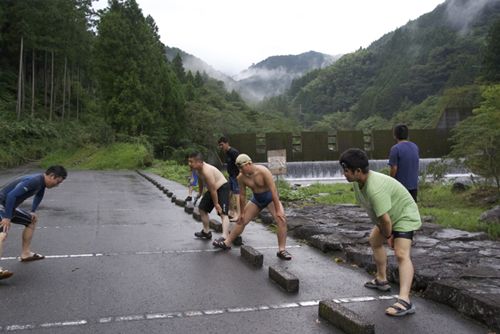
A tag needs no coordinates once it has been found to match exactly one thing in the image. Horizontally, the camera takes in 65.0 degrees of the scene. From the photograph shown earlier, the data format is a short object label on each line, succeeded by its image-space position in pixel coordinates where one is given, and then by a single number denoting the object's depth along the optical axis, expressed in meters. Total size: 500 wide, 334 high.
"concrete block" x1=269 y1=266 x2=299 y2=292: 4.23
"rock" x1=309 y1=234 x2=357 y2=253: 5.93
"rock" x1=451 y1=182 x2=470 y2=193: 13.36
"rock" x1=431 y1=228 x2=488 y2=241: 6.18
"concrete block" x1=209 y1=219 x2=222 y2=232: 7.46
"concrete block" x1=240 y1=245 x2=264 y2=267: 5.19
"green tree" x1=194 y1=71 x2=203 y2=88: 57.56
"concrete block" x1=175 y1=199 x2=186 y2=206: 10.90
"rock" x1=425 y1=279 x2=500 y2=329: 3.30
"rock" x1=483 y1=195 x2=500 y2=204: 11.00
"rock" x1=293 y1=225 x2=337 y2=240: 6.84
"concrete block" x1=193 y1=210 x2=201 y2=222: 8.77
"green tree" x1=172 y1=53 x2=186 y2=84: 51.16
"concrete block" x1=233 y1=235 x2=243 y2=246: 6.43
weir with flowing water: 28.81
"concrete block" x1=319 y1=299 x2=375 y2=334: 3.09
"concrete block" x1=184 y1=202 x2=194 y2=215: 9.83
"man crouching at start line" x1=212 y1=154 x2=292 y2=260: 5.18
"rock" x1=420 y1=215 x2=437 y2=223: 8.21
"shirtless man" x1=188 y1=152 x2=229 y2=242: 6.26
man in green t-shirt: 3.54
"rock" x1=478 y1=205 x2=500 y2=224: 7.40
